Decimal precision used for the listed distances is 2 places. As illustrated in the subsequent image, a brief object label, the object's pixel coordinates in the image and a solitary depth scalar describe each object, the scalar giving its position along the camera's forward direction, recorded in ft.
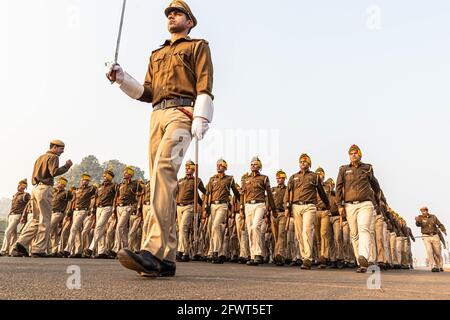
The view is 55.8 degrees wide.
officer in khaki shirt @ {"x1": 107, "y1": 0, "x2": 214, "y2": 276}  12.46
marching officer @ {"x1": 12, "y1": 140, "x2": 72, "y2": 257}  30.73
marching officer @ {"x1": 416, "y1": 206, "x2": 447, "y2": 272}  55.31
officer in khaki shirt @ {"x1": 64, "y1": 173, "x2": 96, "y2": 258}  44.96
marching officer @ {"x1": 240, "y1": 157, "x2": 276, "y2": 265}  32.63
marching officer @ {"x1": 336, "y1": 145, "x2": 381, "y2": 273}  25.84
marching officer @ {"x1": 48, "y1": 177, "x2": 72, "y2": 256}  47.44
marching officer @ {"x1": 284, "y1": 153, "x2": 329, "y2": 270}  28.55
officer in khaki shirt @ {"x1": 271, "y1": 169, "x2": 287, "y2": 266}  40.00
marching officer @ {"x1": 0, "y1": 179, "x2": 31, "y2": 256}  49.20
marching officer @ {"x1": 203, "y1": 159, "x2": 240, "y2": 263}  35.78
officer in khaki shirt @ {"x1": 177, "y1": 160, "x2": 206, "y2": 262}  36.29
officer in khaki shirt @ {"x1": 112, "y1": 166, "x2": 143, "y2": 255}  42.01
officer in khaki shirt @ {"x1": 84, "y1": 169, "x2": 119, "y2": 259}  40.81
